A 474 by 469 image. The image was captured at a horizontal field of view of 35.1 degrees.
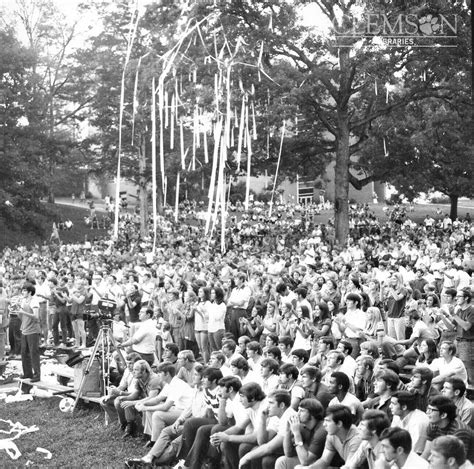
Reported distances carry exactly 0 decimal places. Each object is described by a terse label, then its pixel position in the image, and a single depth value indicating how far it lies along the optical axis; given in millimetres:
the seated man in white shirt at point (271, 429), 6645
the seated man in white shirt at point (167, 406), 8164
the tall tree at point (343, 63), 23703
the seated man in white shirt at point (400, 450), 5328
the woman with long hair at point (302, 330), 9922
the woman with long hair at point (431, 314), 9898
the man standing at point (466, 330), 9078
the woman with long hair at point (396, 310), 11512
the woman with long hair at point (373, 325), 9674
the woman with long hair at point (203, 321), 12242
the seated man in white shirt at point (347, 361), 8046
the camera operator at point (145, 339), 10570
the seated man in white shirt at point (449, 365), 7711
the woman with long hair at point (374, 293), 11688
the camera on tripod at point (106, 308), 14142
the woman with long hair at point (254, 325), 11406
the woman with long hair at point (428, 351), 8375
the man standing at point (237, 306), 12812
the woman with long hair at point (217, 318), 12109
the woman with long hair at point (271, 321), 10875
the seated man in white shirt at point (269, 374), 7789
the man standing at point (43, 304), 15531
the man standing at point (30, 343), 11602
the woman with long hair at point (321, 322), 9773
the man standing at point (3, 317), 12998
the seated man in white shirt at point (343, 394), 6849
